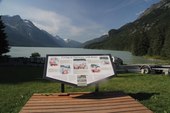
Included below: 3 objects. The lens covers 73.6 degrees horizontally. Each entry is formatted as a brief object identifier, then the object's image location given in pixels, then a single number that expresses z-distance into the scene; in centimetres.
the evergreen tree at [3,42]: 2090
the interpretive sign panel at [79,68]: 371
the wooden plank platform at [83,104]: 267
